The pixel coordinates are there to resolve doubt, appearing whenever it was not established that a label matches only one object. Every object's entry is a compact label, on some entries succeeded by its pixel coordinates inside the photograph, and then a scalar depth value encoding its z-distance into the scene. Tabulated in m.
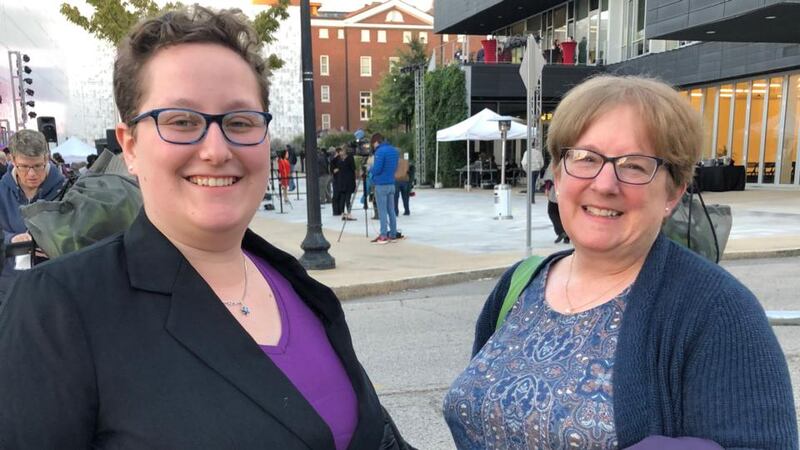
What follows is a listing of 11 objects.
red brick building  66.44
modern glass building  15.93
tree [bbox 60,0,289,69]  16.23
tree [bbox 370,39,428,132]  43.97
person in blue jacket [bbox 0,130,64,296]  4.11
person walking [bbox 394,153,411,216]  14.02
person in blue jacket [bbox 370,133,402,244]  10.85
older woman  1.28
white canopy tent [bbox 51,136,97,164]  25.61
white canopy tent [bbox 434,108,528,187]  18.56
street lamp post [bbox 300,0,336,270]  8.11
